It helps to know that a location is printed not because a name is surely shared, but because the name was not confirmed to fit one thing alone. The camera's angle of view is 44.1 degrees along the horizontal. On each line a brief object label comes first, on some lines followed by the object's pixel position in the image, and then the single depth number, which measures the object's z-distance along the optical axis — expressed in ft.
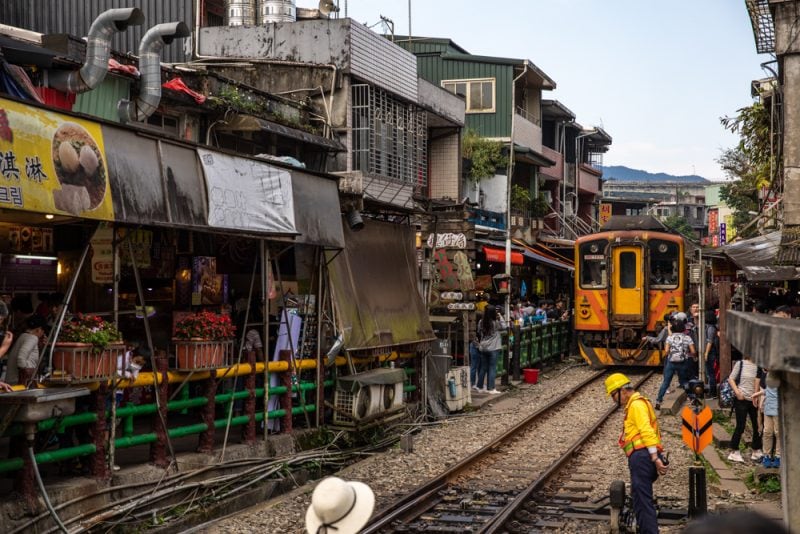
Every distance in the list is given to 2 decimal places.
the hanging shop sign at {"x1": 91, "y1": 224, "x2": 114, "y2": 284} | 38.11
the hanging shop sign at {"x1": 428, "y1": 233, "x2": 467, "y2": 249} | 60.03
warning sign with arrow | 33.78
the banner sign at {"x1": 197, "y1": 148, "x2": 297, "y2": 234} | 35.01
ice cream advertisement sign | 26.16
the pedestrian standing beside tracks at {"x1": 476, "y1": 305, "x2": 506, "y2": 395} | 65.67
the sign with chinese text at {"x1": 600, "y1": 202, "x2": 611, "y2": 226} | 158.40
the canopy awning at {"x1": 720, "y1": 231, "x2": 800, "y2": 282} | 49.90
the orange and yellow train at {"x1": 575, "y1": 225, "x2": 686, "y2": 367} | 83.20
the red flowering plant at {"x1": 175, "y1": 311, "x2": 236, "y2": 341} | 34.19
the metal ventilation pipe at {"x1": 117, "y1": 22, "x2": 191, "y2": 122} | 47.11
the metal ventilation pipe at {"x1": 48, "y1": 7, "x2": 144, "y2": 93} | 42.80
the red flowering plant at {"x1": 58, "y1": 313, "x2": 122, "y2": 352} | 28.71
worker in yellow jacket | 27.89
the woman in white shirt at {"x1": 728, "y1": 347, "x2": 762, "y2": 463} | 41.27
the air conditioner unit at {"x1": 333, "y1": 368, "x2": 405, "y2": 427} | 43.21
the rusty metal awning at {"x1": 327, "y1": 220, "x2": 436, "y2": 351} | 44.29
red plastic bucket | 76.28
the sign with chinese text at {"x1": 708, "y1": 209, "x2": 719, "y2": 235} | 180.67
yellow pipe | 31.48
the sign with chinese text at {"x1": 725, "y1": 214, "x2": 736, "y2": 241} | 154.16
